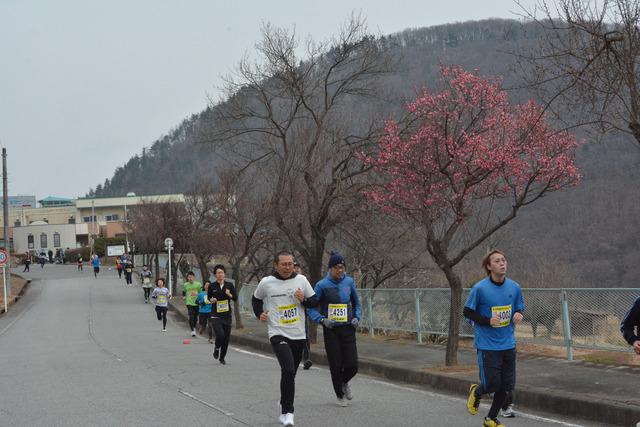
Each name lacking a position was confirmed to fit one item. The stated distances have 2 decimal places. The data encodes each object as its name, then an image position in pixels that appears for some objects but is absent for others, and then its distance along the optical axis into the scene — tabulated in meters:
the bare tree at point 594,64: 9.24
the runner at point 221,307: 16.56
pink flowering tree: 13.39
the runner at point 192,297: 26.78
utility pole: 48.09
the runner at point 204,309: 21.21
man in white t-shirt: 9.32
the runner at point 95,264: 67.56
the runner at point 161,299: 28.56
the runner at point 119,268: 64.11
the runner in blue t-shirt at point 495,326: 8.13
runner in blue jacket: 10.14
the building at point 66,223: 114.62
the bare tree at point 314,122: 19.64
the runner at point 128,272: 57.16
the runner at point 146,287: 43.69
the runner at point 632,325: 7.12
